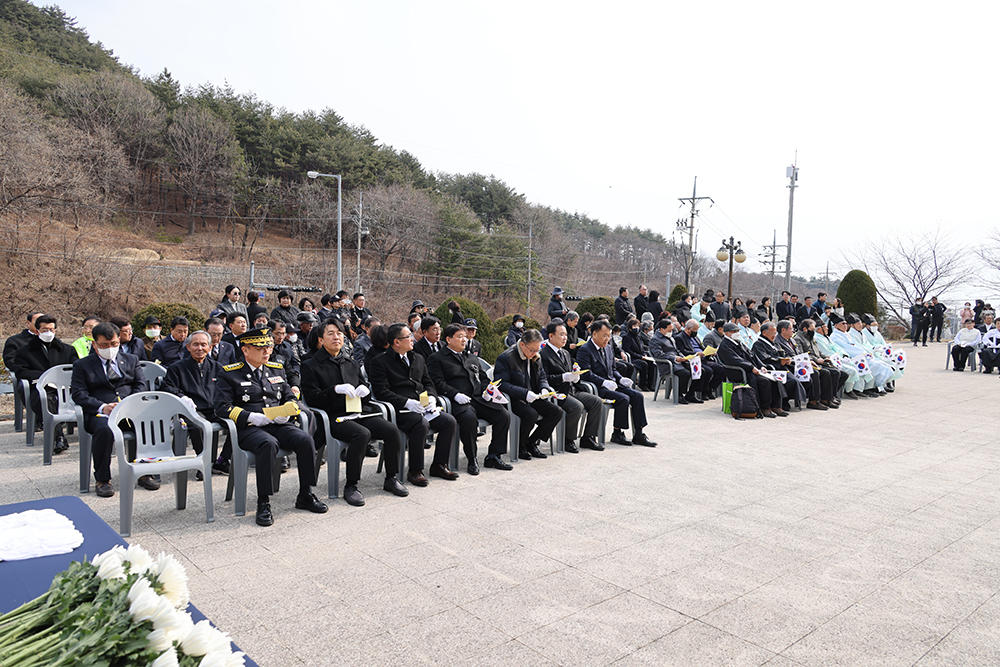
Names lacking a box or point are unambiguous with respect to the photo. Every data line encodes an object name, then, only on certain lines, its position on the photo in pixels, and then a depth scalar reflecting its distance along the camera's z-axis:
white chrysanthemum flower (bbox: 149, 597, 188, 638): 1.33
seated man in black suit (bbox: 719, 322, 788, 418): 10.35
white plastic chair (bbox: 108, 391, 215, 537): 4.59
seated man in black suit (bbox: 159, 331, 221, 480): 6.16
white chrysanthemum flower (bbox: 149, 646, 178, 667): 1.28
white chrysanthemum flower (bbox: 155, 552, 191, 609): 1.48
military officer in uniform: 5.03
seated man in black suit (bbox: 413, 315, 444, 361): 6.98
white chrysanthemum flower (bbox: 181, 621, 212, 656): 1.34
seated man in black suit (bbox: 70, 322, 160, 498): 5.46
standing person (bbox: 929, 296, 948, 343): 26.31
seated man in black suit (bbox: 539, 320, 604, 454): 7.59
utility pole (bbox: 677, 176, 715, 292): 31.34
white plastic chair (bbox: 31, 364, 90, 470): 6.39
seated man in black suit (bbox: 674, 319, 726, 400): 11.69
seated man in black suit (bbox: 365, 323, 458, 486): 5.99
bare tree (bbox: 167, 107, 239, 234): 36.78
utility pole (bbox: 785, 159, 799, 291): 33.22
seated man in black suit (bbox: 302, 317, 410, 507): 5.50
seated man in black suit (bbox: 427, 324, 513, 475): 6.81
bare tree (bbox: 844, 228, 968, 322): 35.16
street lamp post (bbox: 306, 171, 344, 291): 25.81
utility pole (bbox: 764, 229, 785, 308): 46.49
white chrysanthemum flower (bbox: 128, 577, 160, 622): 1.33
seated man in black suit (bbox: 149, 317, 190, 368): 7.75
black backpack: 10.09
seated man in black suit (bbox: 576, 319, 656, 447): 8.13
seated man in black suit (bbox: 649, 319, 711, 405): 11.73
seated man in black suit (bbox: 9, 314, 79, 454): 7.54
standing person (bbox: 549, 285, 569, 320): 13.90
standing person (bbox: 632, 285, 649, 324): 15.52
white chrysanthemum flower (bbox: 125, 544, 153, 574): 1.56
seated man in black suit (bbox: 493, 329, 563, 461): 7.18
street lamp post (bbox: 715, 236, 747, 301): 24.81
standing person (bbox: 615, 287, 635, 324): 15.05
